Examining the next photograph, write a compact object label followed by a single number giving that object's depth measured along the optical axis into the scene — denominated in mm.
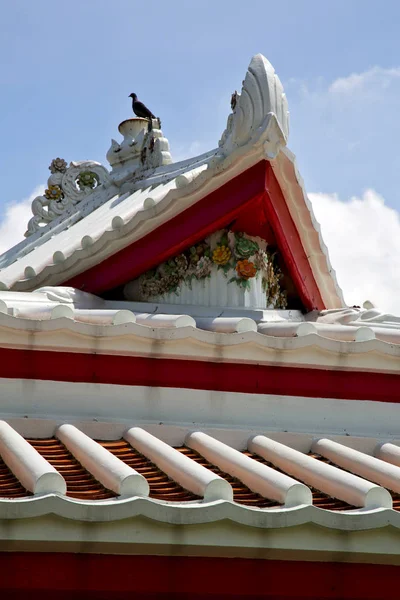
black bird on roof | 21504
